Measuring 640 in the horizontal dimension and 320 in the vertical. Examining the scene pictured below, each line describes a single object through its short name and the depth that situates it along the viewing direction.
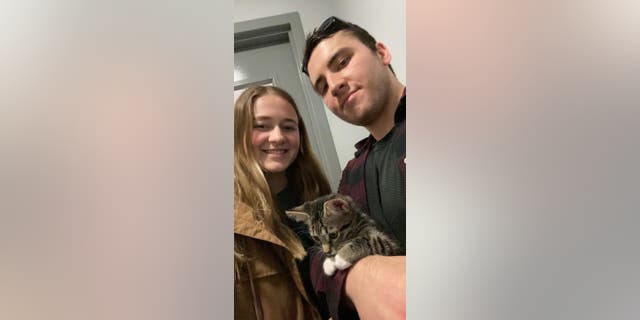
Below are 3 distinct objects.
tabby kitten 0.43
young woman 0.44
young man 0.41
